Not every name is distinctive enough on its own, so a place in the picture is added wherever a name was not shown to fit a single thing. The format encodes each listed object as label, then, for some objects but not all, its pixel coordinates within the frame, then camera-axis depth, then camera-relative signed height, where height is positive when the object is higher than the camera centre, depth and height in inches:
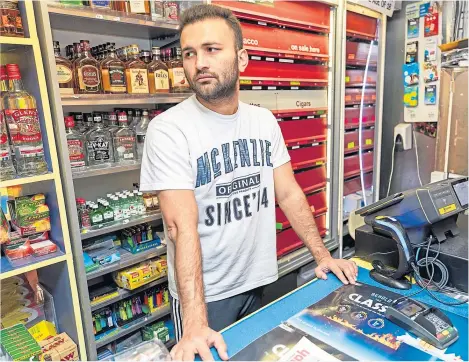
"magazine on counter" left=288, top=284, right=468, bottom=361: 31.7 -21.3
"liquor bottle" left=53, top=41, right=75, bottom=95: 61.2 +7.3
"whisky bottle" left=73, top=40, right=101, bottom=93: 64.2 +7.6
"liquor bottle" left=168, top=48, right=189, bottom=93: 74.5 +7.0
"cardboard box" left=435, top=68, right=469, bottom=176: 95.5 -7.1
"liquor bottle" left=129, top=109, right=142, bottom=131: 74.1 -1.4
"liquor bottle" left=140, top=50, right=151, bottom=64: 72.2 +10.6
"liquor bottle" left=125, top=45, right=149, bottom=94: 68.7 +7.2
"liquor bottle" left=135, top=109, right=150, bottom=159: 74.2 -3.7
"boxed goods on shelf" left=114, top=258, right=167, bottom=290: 73.9 -32.7
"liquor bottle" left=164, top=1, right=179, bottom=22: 72.2 +19.3
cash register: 42.6 -16.4
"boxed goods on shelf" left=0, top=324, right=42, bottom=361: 54.7 -33.9
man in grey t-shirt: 43.9 -10.1
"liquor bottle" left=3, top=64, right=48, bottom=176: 54.8 -1.1
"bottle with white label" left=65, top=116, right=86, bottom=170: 64.4 -5.2
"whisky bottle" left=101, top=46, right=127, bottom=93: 66.7 +7.2
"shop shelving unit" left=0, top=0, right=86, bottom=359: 53.9 -12.1
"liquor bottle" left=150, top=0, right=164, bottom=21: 69.7 +19.2
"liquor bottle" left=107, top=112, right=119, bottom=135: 71.4 -1.9
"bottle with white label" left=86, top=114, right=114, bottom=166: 68.1 -5.5
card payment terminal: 32.8 -20.8
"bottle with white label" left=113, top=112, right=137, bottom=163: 71.6 -5.8
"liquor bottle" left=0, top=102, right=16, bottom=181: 55.2 -5.2
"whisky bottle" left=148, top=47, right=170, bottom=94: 72.2 +6.9
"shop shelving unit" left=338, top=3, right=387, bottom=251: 112.4 -0.5
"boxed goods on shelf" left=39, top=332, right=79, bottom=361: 62.1 -39.1
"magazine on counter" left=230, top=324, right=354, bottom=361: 31.4 -21.3
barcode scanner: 42.3 -17.9
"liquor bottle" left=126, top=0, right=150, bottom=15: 67.2 +19.1
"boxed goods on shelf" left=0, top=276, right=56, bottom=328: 65.6 -33.8
